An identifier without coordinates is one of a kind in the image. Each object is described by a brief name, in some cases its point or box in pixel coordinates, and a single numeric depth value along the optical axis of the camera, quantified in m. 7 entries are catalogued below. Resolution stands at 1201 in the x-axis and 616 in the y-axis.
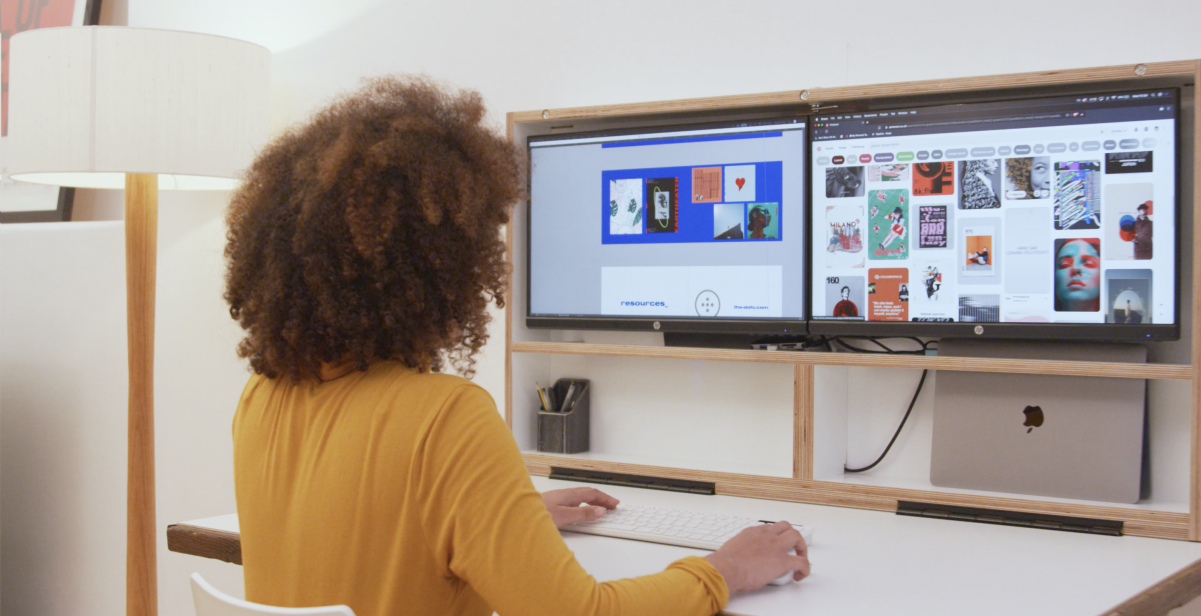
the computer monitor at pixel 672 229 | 1.64
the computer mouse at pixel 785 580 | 1.12
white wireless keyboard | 1.29
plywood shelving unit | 1.36
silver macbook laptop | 1.42
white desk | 1.05
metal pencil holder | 1.87
